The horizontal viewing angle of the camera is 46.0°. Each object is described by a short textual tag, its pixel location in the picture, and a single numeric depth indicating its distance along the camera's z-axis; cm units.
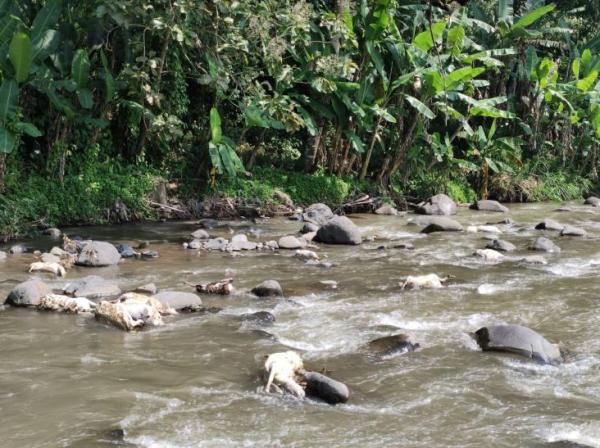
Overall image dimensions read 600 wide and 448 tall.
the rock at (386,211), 1575
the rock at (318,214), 1379
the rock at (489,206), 1681
